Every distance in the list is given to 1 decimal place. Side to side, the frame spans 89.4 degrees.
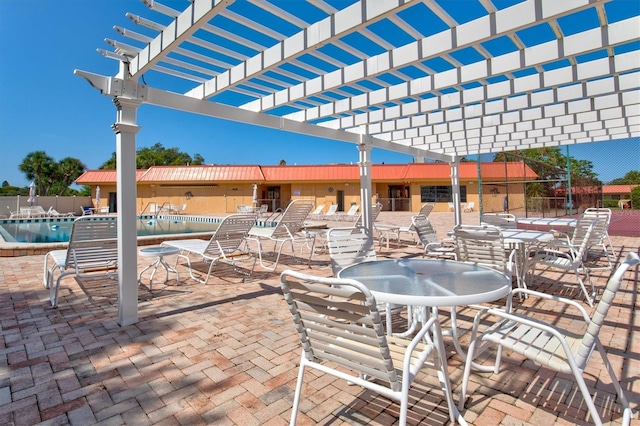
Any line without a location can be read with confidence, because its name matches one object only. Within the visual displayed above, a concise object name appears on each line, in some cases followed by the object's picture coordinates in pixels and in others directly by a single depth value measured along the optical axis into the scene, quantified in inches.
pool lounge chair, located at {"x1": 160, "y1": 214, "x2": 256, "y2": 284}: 186.5
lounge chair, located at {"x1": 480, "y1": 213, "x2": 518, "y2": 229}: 301.7
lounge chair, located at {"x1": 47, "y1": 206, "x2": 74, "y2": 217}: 782.8
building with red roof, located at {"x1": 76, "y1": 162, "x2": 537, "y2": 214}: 951.6
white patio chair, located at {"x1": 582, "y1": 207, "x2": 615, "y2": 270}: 186.5
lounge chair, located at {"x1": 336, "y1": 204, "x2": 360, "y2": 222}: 737.0
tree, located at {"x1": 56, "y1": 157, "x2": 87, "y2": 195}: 1711.4
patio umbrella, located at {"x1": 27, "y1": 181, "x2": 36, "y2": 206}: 749.9
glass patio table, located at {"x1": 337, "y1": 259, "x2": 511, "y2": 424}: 63.8
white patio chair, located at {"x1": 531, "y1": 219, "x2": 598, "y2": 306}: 151.5
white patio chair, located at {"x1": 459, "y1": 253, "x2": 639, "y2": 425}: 57.2
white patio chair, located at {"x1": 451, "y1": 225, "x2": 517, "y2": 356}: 130.3
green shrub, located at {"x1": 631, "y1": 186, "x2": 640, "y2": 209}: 453.1
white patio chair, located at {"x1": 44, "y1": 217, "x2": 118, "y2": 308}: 146.9
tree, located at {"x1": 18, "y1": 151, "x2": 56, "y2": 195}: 1626.5
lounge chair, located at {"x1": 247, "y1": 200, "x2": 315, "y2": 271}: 234.8
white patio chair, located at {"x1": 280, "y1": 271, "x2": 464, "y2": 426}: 51.4
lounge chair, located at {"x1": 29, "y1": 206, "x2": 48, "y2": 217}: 780.7
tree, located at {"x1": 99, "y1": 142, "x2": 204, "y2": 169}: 1828.0
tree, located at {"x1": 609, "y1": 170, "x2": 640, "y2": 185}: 410.0
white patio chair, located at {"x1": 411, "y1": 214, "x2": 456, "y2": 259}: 204.8
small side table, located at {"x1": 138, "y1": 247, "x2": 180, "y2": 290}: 170.6
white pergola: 110.0
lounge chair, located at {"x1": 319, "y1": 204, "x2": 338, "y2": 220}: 759.1
